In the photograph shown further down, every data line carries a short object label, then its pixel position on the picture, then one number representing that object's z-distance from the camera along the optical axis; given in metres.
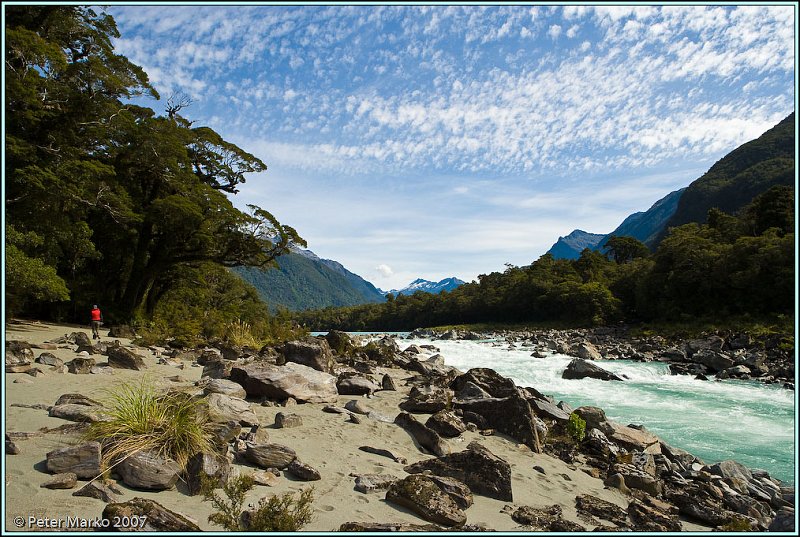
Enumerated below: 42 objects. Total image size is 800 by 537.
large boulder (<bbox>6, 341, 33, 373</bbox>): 8.10
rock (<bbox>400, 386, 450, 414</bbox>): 8.94
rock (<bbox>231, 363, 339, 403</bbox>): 8.20
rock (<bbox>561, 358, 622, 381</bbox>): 19.87
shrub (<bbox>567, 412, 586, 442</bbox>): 8.52
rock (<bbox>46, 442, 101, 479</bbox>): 4.00
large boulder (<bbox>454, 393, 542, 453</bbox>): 8.01
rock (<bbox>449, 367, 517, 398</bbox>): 10.40
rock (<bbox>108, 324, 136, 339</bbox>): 18.13
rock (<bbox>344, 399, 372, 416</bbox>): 8.31
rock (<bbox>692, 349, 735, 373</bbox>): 23.38
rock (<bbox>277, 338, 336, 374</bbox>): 11.49
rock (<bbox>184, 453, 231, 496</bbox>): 4.11
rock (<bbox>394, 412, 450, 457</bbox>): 6.75
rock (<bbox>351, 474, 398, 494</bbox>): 4.75
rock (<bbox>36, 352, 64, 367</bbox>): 9.11
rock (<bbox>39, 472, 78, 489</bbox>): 3.77
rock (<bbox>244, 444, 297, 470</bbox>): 4.94
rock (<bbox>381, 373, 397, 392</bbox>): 11.17
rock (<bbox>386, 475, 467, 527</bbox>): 4.22
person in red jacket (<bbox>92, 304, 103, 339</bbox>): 17.00
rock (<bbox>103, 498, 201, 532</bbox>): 3.37
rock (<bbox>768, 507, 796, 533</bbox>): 5.07
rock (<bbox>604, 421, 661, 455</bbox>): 8.57
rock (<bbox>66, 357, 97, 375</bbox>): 8.62
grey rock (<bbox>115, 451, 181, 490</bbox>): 4.04
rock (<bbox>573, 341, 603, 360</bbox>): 29.50
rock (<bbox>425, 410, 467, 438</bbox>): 7.57
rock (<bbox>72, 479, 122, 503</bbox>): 3.70
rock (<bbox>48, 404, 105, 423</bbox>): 5.34
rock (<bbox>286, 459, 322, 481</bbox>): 4.82
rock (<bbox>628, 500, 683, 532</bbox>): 5.09
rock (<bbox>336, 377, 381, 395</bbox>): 9.98
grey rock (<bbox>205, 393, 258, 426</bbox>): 6.00
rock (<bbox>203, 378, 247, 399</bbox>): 7.49
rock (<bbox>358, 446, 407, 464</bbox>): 5.98
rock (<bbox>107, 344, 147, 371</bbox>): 9.79
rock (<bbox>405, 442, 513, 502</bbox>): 5.18
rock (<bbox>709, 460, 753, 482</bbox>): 7.61
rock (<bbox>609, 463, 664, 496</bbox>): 6.43
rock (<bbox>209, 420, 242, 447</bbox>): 5.16
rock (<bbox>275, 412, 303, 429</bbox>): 6.59
